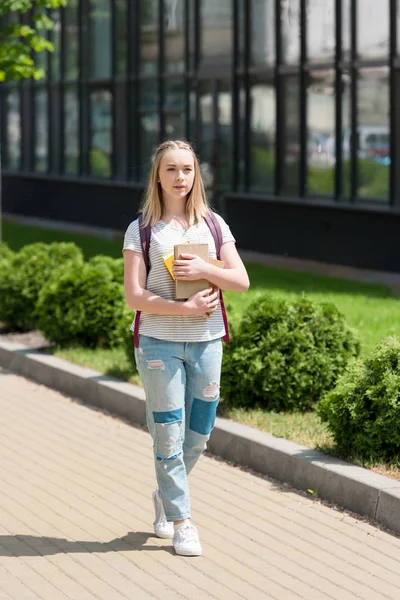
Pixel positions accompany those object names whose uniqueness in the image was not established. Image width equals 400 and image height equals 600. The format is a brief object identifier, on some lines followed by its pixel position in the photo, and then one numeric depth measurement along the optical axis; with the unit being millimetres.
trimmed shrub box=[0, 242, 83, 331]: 19890
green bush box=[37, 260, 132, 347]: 17578
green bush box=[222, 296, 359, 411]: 13068
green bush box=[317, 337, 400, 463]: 10658
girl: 9105
